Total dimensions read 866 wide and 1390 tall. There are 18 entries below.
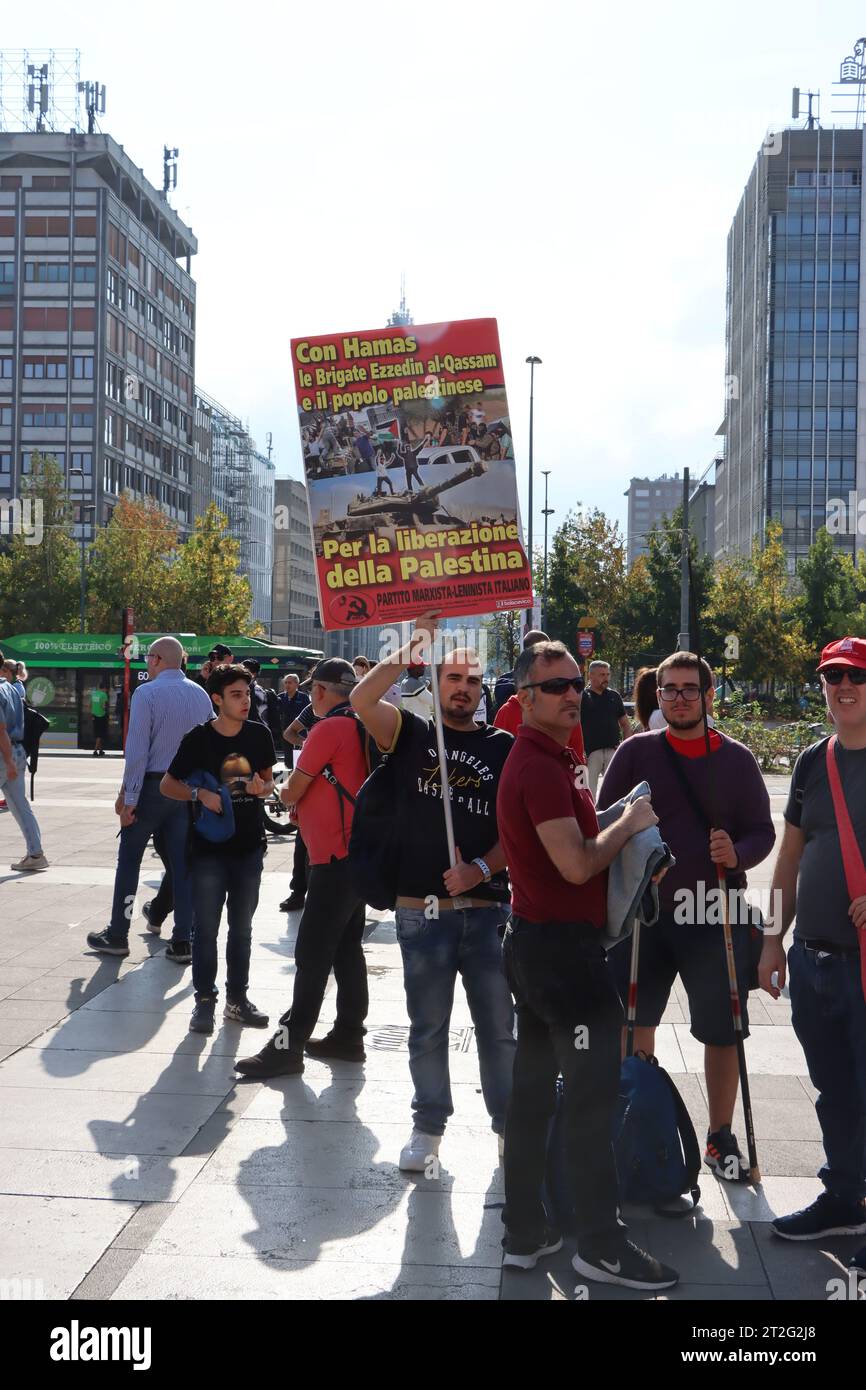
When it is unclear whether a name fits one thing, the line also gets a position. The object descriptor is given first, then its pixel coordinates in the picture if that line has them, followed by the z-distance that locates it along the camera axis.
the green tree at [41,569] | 54.06
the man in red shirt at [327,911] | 6.21
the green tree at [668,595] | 49.03
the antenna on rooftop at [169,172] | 91.69
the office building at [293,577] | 130.00
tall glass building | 97.69
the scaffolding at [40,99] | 80.25
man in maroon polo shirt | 4.00
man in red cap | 4.36
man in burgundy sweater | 4.96
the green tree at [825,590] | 52.84
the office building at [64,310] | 76.75
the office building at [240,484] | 102.75
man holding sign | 5.12
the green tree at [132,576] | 53.91
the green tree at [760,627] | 49.06
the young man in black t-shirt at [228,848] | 6.97
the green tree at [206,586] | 53.91
